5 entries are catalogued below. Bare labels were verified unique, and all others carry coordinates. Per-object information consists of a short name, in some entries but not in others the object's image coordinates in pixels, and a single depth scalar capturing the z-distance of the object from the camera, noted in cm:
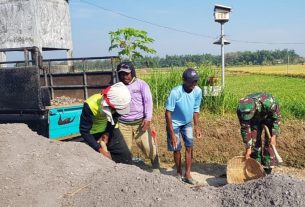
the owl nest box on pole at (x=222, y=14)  741
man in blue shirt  411
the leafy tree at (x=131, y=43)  997
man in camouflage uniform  373
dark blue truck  436
